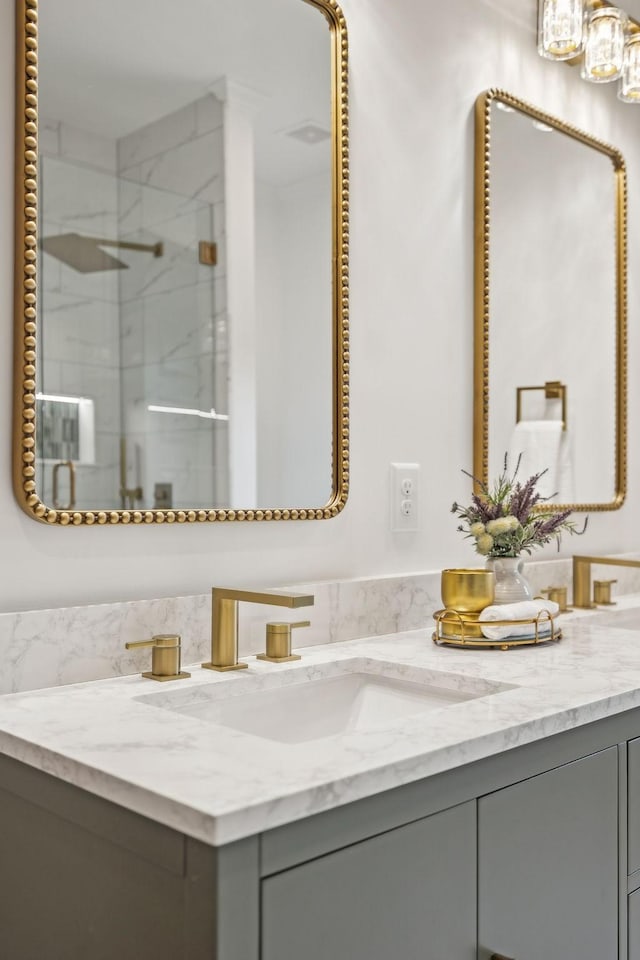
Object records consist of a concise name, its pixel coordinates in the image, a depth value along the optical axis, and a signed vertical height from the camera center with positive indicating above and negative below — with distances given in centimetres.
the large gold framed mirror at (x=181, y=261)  121 +35
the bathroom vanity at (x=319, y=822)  75 -31
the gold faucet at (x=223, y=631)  127 -19
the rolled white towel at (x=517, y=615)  144 -19
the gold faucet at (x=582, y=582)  196 -19
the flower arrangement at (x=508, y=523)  159 -5
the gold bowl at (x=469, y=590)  151 -16
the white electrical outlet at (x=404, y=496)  166 -1
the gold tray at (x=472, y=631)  145 -22
